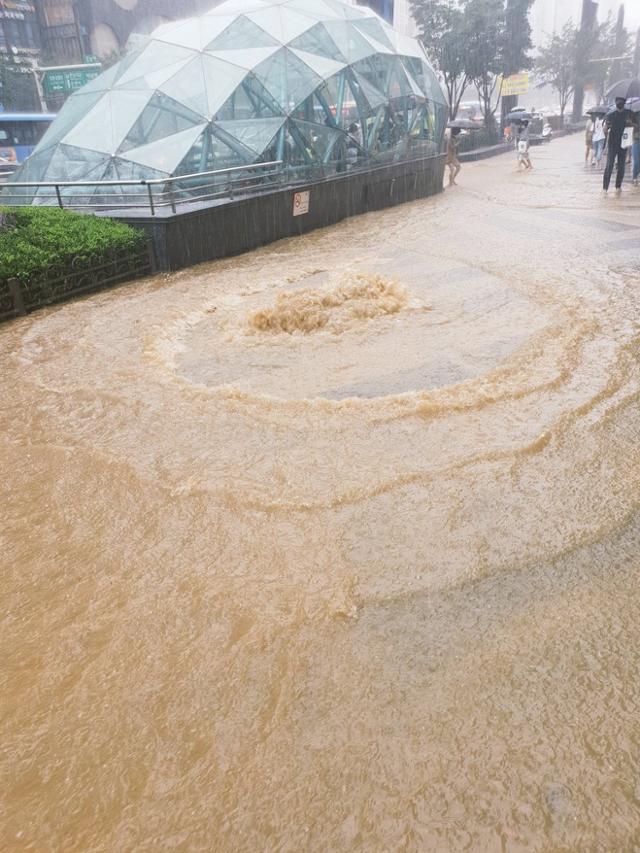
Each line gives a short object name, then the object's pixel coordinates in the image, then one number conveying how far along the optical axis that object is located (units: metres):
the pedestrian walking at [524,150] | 23.67
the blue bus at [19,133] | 27.16
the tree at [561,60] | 53.38
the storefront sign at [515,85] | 36.91
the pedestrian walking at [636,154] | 17.37
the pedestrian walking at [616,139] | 14.66
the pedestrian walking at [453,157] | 21.25
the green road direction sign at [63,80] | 38.97
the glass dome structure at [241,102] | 13.29
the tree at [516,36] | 34.88
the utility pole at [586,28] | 50.56
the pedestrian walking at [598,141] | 22.25
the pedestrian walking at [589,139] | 23.78
